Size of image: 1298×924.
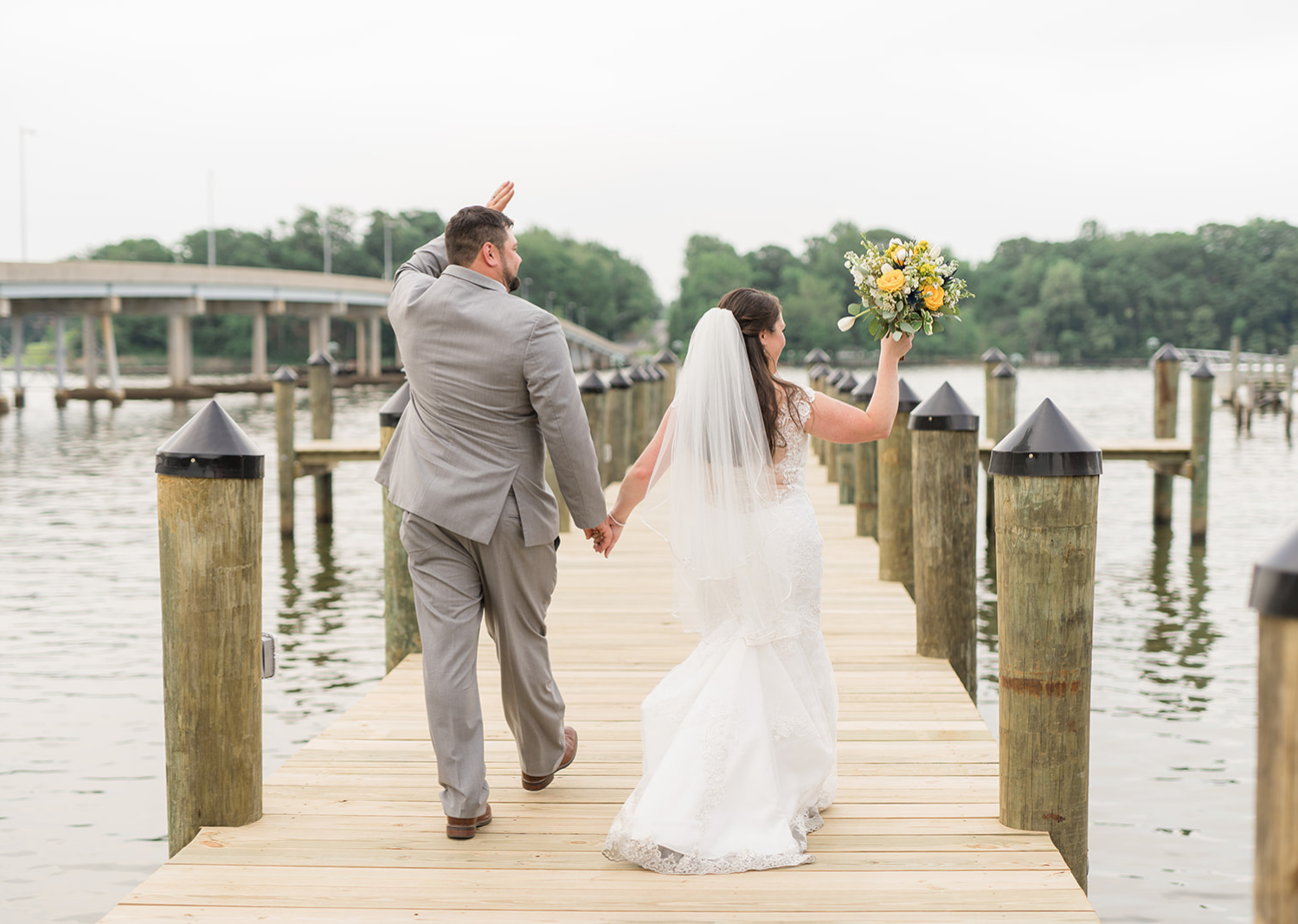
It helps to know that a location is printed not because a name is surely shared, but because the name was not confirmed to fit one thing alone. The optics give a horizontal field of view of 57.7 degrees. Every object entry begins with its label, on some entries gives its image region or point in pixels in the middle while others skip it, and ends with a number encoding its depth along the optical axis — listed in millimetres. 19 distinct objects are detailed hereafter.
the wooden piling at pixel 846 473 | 12430
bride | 3428
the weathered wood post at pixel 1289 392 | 29295
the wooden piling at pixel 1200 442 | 13023
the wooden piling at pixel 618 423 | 13891
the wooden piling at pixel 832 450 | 14476
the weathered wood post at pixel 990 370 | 14880
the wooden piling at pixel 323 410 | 15844
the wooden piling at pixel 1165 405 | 14930
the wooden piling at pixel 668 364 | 23766
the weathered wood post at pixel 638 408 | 16828
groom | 3555
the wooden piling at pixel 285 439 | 14328
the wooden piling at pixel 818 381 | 17766
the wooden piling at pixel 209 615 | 3465
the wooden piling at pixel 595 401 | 10578
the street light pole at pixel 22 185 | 58812
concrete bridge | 48594
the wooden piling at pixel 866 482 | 10031
